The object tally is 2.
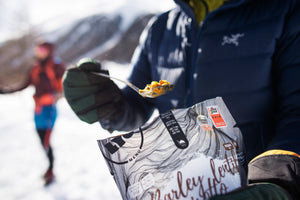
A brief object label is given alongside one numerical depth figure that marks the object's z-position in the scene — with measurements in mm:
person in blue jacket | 261
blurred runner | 2041
